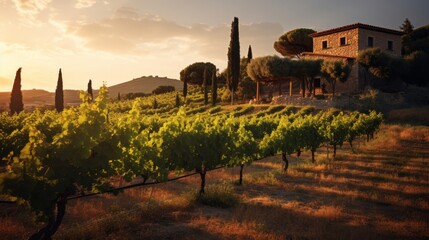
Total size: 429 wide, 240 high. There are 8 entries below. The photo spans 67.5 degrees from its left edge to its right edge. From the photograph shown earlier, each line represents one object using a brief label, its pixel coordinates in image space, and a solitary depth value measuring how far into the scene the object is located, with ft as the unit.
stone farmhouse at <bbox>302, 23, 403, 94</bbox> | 139.85
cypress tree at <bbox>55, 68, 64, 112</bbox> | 133.29
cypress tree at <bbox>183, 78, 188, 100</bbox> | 191.31
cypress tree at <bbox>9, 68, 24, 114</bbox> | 118.93
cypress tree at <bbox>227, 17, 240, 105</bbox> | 144.56
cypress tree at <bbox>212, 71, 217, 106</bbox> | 155.63
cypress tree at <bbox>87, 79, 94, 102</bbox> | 185.68
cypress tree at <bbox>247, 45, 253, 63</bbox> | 196.48
